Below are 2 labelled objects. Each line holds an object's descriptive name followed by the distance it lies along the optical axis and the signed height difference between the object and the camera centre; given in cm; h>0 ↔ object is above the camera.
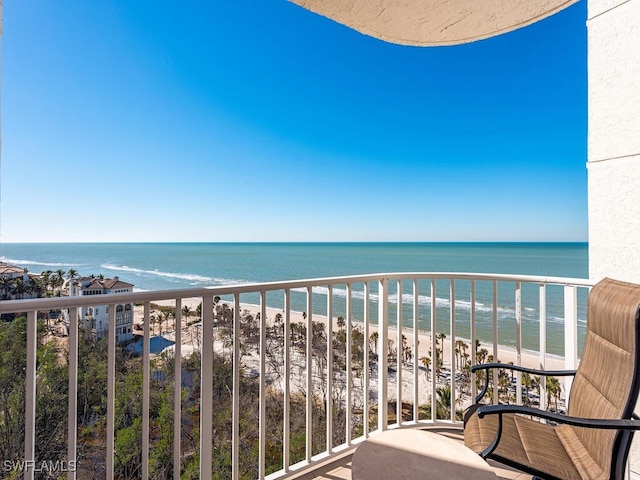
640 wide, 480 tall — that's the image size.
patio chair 118 -73
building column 177 +62
